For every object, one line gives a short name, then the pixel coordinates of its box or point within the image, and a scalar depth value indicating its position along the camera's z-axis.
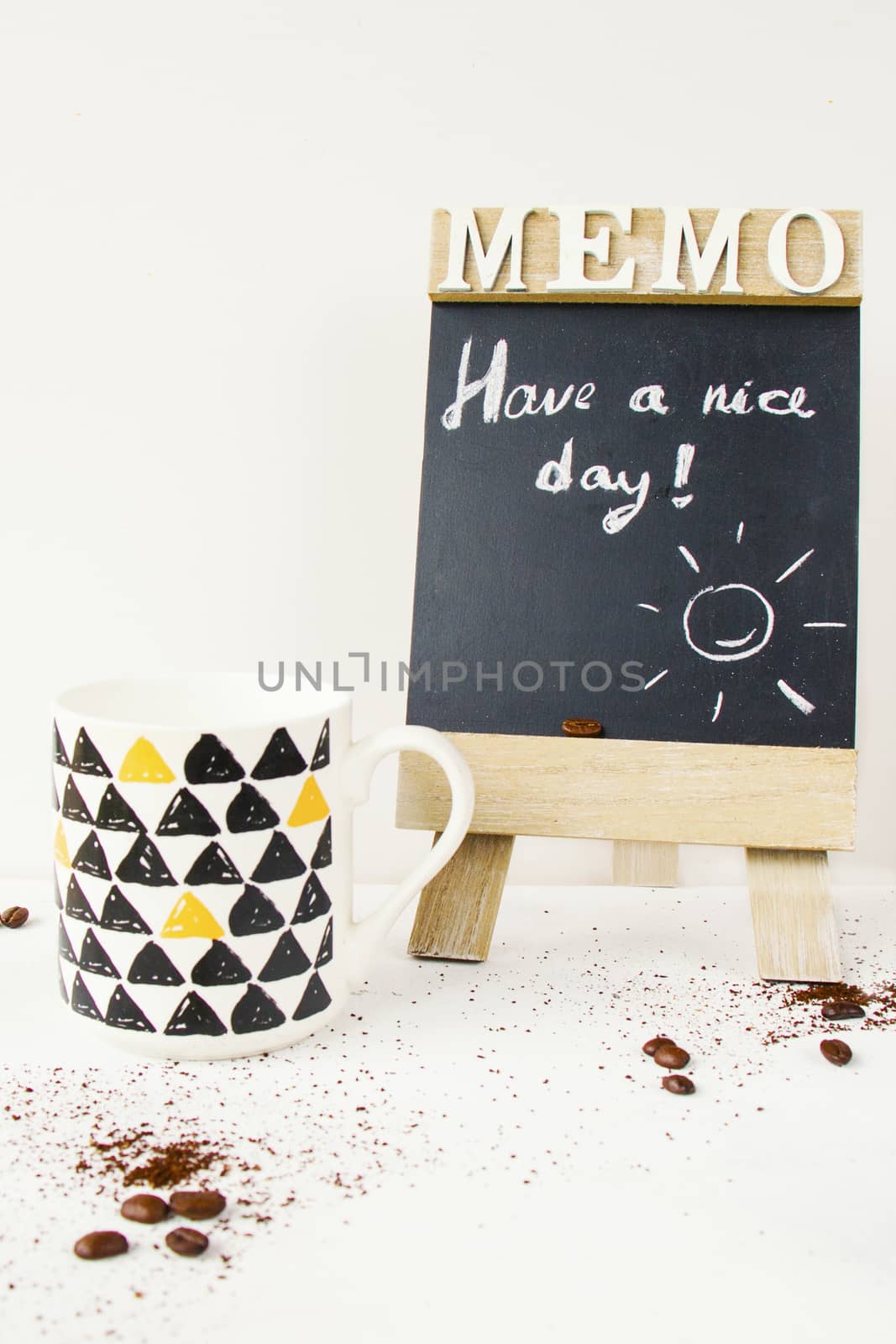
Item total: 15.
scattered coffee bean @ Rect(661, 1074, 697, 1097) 0.78
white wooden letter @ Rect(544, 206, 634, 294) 1.00
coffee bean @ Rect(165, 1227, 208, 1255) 0.60
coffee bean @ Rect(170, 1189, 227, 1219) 0.63
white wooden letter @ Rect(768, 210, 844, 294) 0.98
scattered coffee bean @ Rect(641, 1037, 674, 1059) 0.83
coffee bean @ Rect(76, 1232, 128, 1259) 0.60
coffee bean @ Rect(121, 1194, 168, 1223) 0.63
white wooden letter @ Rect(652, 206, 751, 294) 0.99
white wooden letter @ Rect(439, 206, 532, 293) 1.01
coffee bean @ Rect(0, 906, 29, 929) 1.10
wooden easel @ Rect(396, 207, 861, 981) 0.98
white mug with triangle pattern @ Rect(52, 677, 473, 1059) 0.77
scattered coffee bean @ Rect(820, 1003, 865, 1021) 0.90
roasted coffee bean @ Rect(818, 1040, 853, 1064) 0.83
